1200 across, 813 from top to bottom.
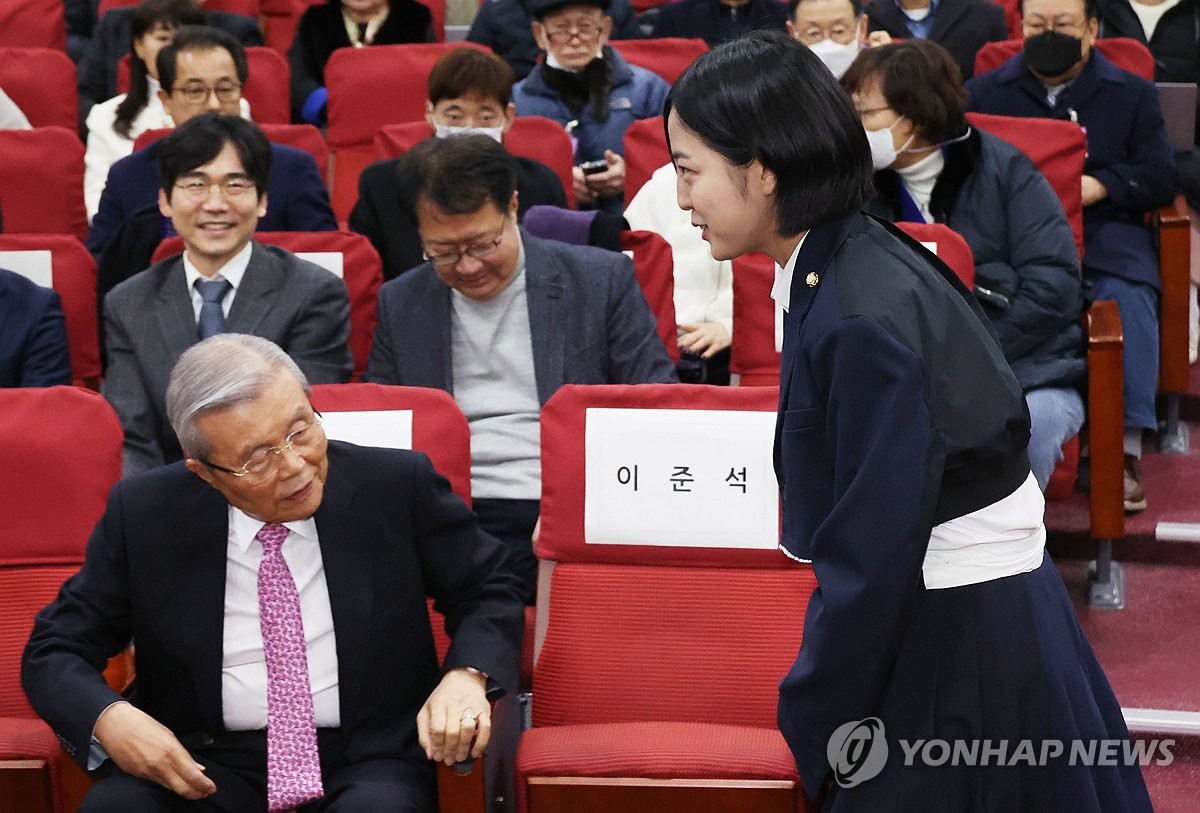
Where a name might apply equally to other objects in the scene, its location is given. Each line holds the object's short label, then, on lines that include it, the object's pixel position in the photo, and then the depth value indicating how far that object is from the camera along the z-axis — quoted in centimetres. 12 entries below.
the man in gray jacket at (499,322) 545
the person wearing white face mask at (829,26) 819
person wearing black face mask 714
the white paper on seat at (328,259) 632
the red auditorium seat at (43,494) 456
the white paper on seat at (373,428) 450
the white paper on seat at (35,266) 652
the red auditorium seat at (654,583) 440
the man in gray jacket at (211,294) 570
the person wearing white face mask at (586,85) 848
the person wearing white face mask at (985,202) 634
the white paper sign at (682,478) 438
